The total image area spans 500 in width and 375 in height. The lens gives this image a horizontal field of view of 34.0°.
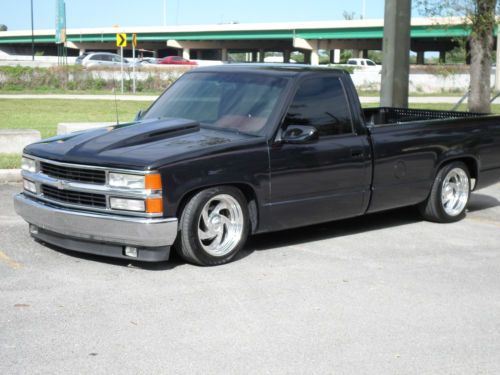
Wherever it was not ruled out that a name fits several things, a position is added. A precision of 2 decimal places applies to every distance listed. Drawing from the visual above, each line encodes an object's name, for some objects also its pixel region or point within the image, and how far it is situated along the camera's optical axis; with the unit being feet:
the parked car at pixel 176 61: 245.65
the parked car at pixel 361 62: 265.95
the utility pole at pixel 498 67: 72.38
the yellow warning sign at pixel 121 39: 62.21
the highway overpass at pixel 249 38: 271.90
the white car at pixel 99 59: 191.37
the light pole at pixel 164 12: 383.53
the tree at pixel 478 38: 69.38
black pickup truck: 21.09
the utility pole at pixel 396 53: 43.86
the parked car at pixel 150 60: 250.49
